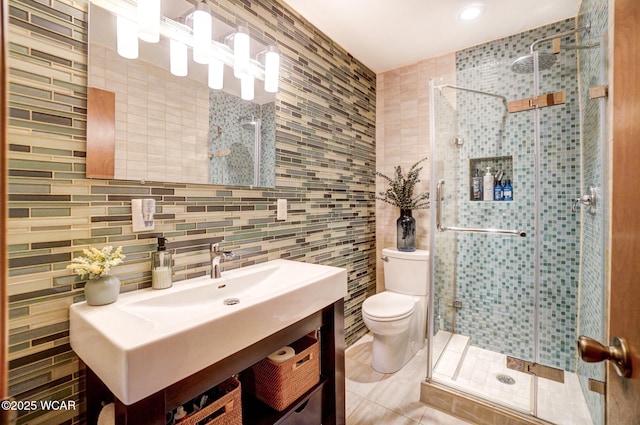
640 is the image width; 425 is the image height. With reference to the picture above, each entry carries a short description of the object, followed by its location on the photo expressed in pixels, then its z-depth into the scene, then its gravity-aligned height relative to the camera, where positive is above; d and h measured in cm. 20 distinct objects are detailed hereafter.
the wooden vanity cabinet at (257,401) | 75 -57
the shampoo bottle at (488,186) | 217 +20
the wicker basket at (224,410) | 95 -72
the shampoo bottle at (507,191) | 207 +15
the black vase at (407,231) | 241 -17
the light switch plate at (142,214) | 111 -2
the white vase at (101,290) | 94 -28
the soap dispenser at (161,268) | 114 -24
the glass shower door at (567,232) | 155 -12
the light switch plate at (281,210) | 175 +0
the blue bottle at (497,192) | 213 +15
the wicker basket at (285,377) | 122 -77
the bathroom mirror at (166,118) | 104 +42
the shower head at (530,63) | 180 +98
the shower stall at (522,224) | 156 -8
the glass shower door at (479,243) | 195 -24
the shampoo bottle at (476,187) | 223 +20
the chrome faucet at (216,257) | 132 -22
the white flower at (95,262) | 93 -18
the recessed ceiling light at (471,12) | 183 +136
